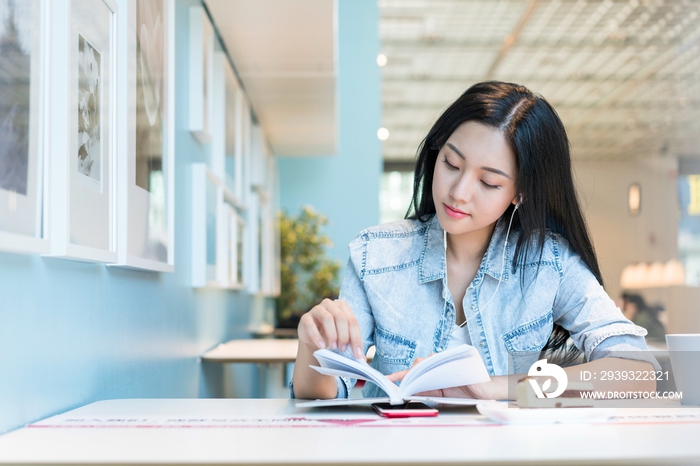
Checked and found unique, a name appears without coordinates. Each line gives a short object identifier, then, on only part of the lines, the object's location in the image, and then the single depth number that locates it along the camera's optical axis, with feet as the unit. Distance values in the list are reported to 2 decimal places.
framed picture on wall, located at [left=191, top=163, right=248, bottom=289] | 8.87
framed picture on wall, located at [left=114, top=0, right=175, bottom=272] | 5.51
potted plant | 21.63
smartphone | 4.06
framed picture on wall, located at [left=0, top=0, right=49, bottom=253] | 3.51
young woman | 5.39
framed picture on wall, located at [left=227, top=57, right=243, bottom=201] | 11.47
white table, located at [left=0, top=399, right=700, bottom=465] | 2.93
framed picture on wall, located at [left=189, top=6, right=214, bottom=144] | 8.56
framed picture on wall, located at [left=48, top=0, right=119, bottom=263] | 4.17
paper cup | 4.49
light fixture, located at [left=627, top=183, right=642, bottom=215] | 28.01
